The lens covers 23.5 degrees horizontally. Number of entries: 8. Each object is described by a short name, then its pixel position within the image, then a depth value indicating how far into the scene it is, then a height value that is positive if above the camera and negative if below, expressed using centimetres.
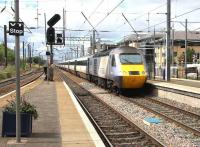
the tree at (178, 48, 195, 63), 10344 +163
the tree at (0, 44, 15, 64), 13984 +208
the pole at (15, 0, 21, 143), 976 -39
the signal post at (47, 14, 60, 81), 2888 +187
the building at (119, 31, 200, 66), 9862 +443
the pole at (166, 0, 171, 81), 3488 +187
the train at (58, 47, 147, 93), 2633 -40
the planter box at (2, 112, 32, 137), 1047 -136
